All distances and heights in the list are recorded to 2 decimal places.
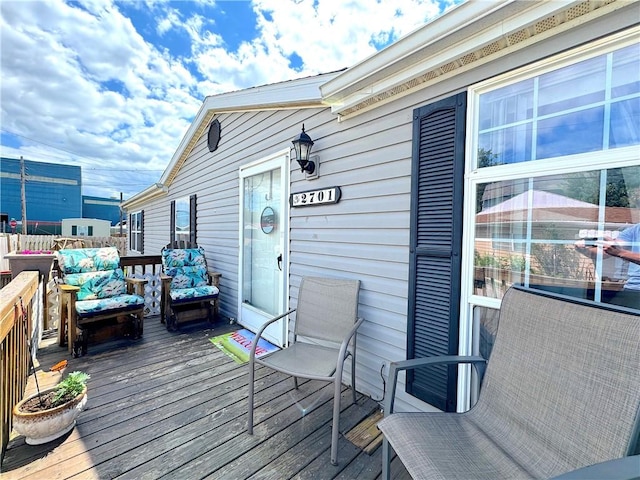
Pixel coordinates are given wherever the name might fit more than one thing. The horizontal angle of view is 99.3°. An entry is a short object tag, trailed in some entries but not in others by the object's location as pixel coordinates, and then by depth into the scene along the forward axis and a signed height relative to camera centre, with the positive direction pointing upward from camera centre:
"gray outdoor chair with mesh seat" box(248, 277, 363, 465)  1.82 -0.83
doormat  3.02 -1.36
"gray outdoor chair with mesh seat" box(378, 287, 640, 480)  0.94 -0.66
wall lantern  2.67 +0.85
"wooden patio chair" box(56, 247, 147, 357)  2.93 -0.79
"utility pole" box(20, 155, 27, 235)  14.55 +1.91
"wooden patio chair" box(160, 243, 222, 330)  3.73 -0.82
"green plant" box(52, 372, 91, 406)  1.77 -1.07
